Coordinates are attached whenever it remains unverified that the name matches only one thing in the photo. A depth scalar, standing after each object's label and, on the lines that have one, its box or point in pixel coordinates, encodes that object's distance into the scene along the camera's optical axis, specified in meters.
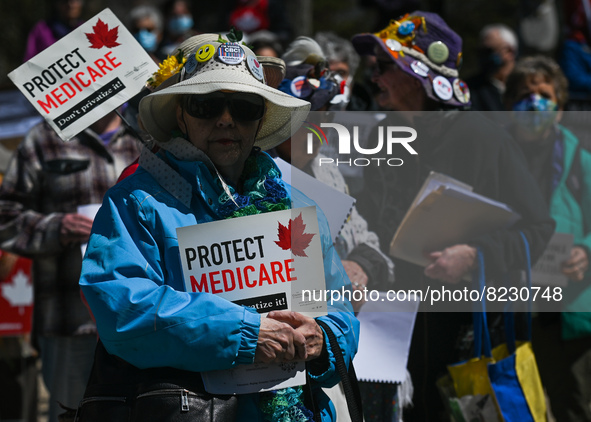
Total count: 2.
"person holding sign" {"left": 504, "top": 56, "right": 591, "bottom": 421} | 9.54
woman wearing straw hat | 5.12
